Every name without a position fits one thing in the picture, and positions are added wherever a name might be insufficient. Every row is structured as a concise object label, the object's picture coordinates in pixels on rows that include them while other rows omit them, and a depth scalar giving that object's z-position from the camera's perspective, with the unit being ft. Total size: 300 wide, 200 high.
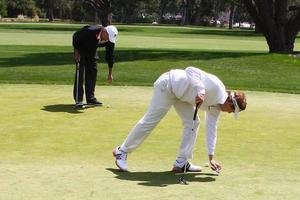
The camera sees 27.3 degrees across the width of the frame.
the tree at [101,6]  295.48
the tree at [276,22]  98.02
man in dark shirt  39.22
